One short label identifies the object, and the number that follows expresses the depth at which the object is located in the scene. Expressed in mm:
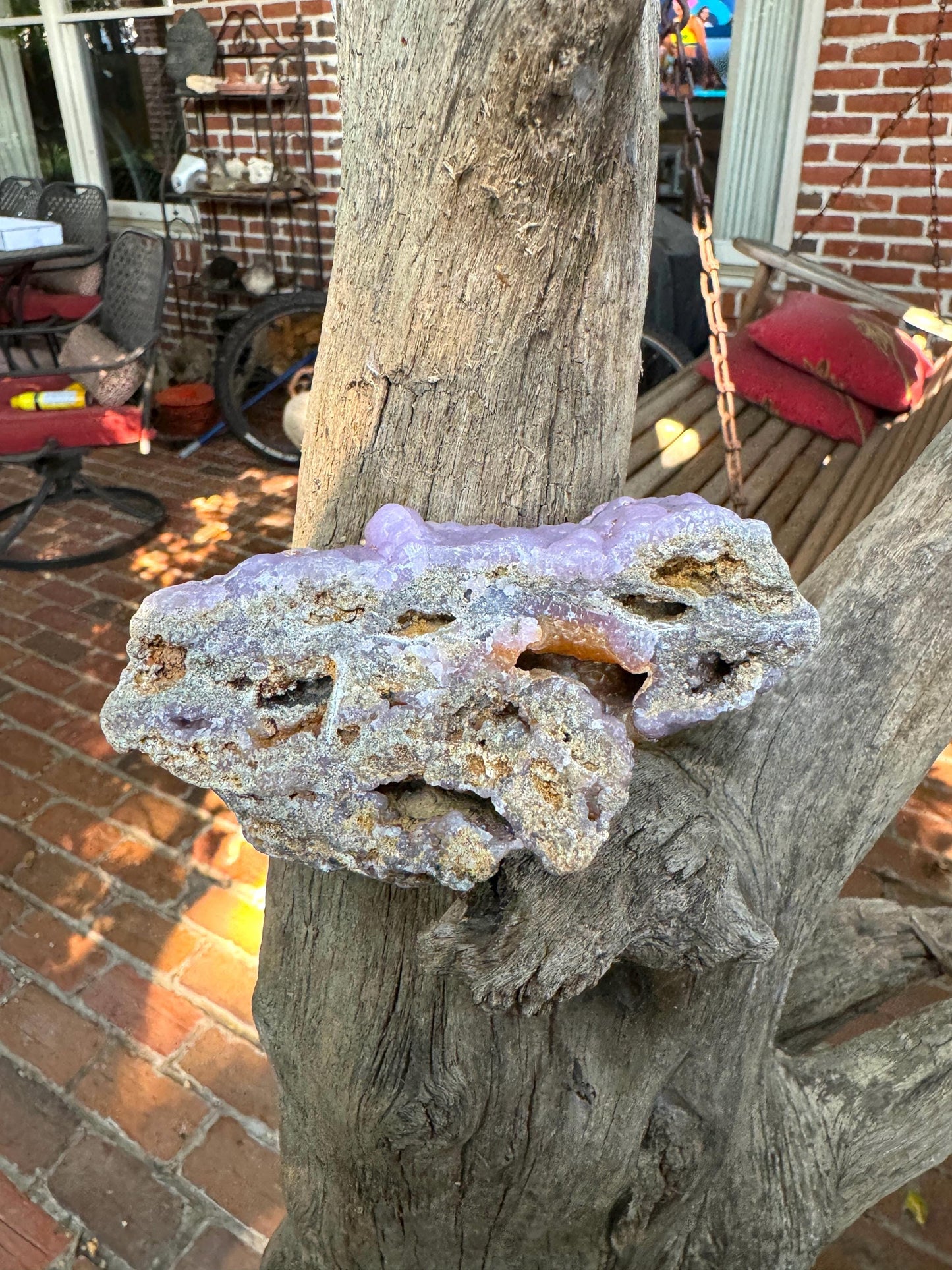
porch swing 2498
